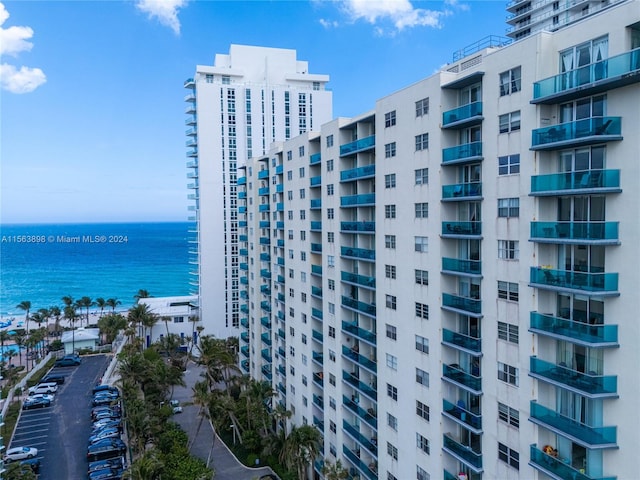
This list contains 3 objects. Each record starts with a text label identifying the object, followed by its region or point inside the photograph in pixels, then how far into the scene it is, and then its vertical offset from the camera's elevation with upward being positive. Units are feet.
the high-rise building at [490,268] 62.90 -9.22
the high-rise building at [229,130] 253.44 +49.50
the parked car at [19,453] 144.46 -72.90
